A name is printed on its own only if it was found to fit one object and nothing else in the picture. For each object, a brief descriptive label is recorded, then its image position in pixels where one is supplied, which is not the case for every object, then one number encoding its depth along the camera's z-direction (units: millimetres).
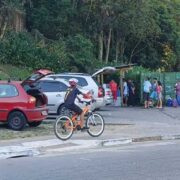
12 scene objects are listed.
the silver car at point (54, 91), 23344
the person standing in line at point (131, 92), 34688
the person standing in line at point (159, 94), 32500
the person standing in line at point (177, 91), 34219
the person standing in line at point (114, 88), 33766
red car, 18547
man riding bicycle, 17062
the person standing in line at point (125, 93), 34528
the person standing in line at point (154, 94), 32969
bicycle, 16891
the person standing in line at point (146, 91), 32656
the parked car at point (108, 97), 28231
